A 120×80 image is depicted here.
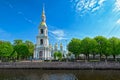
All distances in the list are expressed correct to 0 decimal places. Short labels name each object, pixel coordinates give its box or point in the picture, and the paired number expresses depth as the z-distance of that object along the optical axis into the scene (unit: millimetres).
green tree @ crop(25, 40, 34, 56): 37573
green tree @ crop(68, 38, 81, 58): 31520
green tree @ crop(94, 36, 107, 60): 29493
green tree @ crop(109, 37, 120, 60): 28349
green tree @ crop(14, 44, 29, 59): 35116
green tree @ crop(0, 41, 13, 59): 30163
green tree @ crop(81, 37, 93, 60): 30385
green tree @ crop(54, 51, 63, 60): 40714
